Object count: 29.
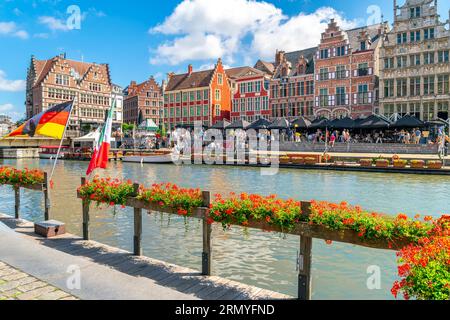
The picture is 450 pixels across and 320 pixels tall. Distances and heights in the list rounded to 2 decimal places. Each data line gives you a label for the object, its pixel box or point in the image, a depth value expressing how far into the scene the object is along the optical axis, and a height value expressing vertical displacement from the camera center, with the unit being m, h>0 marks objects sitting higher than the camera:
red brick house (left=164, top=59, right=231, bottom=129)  72.25 +10.81
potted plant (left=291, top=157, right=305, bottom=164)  33.75 -0.55
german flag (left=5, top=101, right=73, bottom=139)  12.11 +1.01
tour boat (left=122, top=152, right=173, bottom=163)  42.06 -0.34
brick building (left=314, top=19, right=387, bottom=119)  52.66 +11.47
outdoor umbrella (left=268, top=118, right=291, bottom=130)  42.56 +3.17
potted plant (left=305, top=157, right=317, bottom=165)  33.25 -0.63
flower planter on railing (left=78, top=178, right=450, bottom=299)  5.77 -1.10
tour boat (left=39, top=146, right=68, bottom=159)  54.97 +0.34
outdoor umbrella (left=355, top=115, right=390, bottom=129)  36.10 +2.87
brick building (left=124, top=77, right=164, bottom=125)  92.44 +12.68
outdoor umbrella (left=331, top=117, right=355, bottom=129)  38.41 +3.00
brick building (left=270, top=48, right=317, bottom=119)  58.62 +10.28
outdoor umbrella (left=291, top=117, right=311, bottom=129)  41.38 +3.26
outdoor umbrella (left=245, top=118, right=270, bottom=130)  43.47 +3.28
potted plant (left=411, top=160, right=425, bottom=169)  28.23 -0.77
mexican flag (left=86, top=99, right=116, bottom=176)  10.51 +0.17
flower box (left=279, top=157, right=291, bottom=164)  34.75 -0.57
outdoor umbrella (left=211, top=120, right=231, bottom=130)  47.41 +3.53
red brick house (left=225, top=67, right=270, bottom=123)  64.44 +9.86
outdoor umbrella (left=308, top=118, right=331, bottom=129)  39.50 +3.04
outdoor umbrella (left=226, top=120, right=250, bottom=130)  45.22 +3.43
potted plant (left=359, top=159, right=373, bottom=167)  30.64 -0.75
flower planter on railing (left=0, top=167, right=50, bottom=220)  12.02 -0.82
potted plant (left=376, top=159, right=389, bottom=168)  29.61 -0.73
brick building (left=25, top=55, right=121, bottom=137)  77.56 +13.80
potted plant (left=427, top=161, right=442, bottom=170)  27.60 -0.83
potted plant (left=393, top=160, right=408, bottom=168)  29.17 -0.72
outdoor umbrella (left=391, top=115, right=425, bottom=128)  34.53 +2.71
